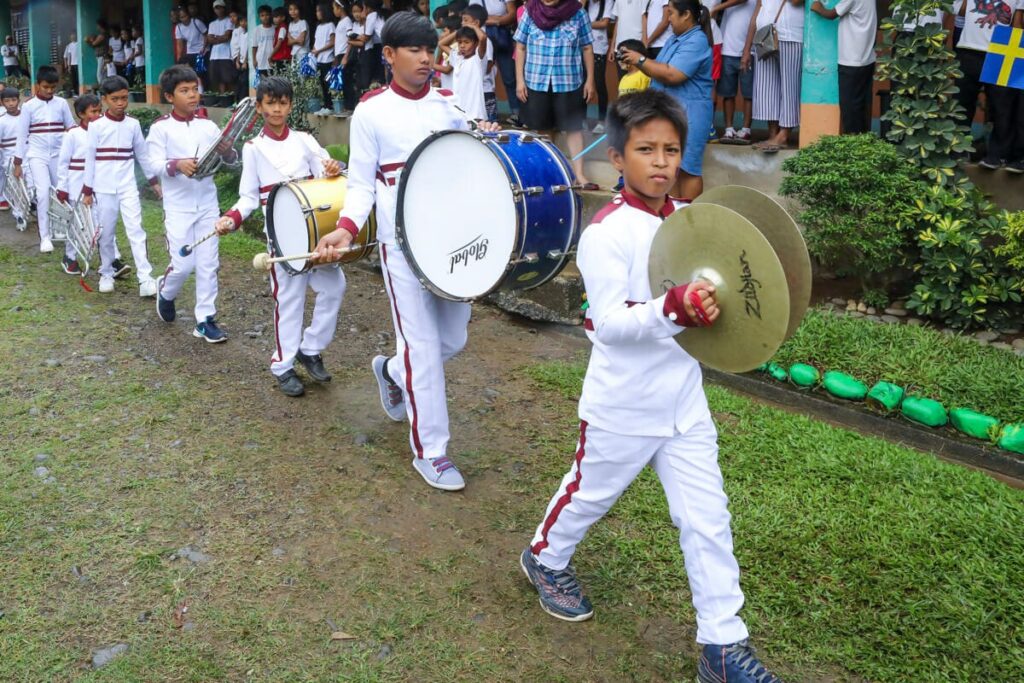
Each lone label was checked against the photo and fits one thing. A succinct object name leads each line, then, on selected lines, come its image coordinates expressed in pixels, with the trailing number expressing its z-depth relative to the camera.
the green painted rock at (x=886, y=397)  5.21
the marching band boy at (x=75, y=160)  9.08
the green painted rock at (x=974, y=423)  4.86
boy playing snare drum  5.82
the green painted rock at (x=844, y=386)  5.35
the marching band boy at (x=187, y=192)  6.89
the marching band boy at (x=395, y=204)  4.42
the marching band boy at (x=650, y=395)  2.99
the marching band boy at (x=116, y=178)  8.06
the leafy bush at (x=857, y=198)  5.96
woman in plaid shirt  8.20
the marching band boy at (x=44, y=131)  11.15
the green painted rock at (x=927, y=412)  5.05
